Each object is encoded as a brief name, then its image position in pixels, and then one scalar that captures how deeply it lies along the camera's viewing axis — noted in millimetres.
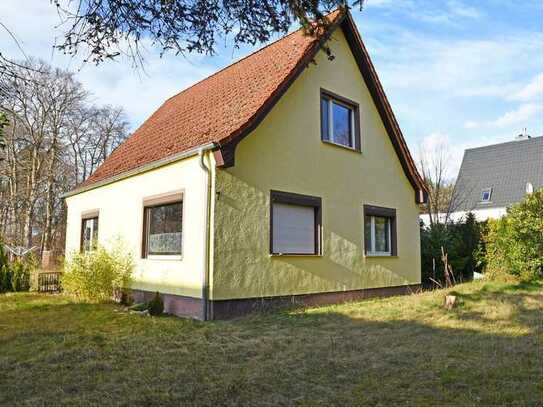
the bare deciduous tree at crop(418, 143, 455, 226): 27594
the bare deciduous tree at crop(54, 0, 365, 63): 5055
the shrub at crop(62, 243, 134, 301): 10227
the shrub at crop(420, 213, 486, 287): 15422
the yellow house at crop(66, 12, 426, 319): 8805
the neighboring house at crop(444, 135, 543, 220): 29297
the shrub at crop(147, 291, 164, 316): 8891
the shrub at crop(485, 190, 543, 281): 14008
